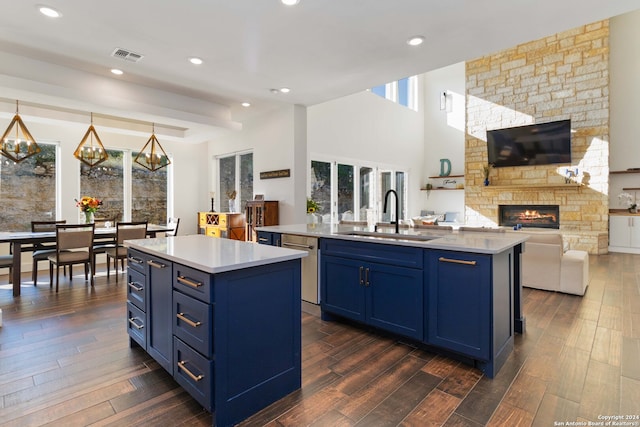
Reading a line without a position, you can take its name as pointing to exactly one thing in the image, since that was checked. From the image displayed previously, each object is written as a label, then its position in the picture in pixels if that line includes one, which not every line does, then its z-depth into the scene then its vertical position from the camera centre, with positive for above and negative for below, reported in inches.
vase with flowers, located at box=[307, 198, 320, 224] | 229.0 +0.5
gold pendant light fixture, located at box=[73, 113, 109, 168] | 190.3 +31.7
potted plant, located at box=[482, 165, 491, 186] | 340.8 +37.5
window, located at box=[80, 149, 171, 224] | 256.1 +16.8
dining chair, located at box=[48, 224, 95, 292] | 179.0 -19.9
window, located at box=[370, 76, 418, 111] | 380.3 +140.3
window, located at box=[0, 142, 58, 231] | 220.2 +13.4
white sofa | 160.2 -28.3
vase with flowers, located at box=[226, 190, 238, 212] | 279.6 +6.5
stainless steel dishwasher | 140.2 -23.5
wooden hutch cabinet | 230.4 -3.8
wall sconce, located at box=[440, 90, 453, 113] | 409.1 +132.0
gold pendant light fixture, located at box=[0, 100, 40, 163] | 164.4 +31.4
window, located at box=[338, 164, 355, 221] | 322.0 +18.8
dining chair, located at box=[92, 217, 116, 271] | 208.0 -21.7
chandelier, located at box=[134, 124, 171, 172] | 221.3 +34.0
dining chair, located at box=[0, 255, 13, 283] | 171.2 -27.5
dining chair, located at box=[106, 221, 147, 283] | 199.5 -16.3
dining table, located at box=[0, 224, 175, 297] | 167.2 -16.5
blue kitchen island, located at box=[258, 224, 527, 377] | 88.7 -24.1
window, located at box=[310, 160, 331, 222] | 298.0 +21.3
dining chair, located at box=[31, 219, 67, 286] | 189.6 -22.9
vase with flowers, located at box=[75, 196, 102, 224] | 205.2 +1.1
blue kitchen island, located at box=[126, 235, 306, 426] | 69.3 -26.4
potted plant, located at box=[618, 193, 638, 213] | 288.5 +6.7
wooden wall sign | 229.3 +24.9
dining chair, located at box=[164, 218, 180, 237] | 235.9 -13.0
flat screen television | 295.6 +60.4
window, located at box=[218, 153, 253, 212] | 284.3 +25.6
